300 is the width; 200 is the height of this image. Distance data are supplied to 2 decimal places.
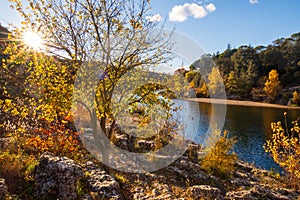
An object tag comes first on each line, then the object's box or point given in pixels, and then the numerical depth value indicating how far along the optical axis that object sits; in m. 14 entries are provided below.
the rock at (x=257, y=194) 5.14
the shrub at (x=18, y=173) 4.39
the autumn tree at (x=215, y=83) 57.48
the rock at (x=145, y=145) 9.42
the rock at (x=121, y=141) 9.04
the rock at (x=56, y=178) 4.10
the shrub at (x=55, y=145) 6.21
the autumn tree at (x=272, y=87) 54.34
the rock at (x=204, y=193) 4.96
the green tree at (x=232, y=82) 60.48
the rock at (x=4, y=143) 6.31
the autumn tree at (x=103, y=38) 5.84
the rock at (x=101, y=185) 4.52
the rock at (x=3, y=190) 3.52
